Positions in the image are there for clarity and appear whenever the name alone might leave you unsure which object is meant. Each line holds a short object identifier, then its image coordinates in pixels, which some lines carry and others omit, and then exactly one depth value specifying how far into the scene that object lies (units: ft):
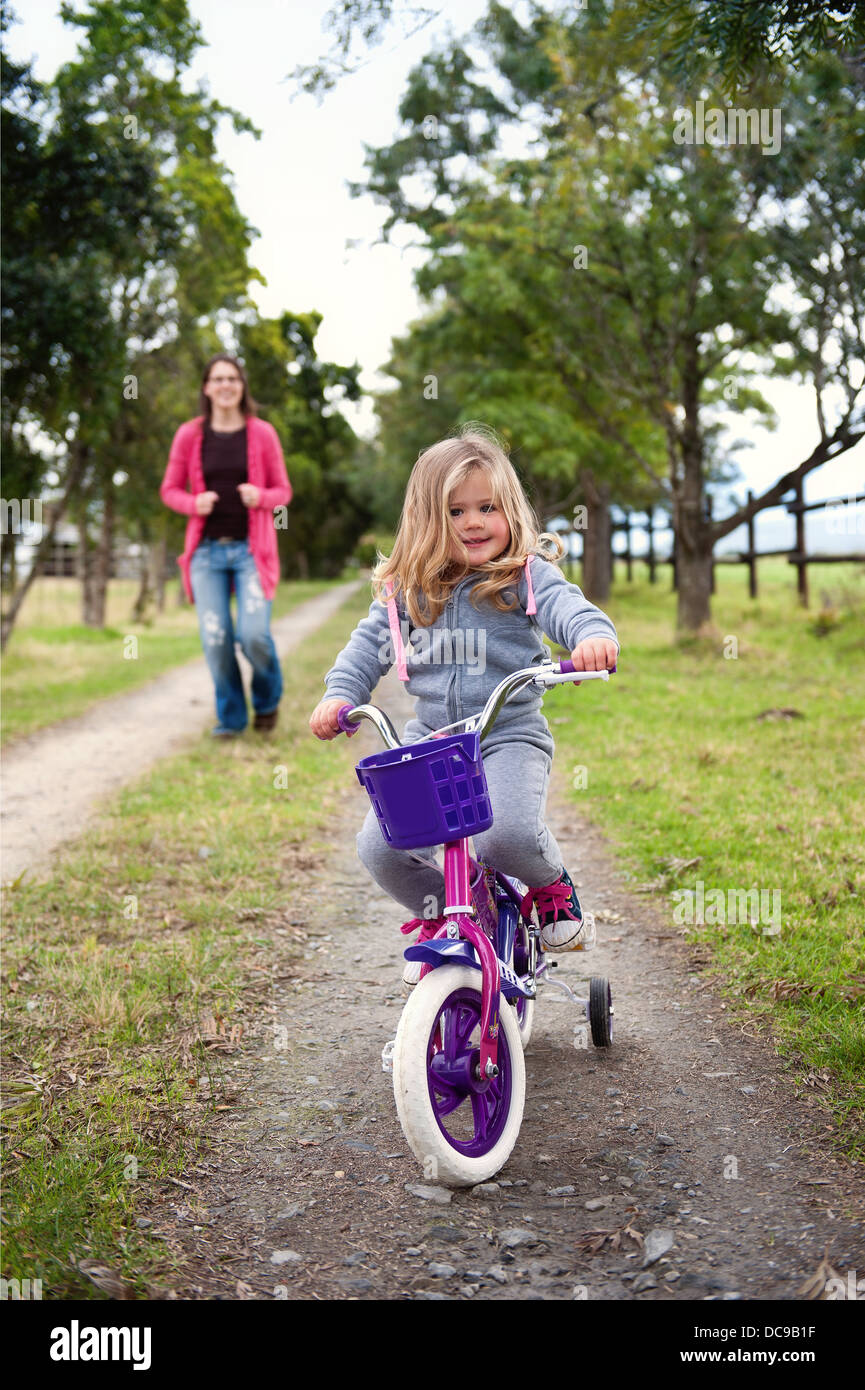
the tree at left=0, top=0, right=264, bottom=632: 37.27
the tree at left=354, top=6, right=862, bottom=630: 38.55
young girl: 10.27
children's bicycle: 8.48
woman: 25.70
